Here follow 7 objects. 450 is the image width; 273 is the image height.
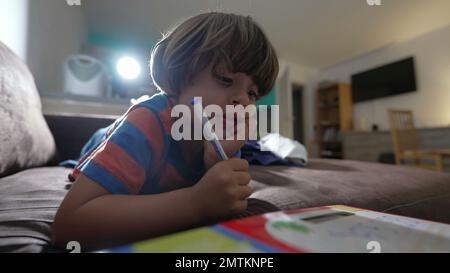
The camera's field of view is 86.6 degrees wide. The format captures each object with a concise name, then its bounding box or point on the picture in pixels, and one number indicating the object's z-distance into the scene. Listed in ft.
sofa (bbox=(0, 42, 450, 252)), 0.91
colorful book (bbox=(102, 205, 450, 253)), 0.52
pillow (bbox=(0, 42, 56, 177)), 1.57
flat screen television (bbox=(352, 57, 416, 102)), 8.64
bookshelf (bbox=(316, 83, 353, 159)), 12.63
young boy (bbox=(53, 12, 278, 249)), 0.74
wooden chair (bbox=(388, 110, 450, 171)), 6.20
